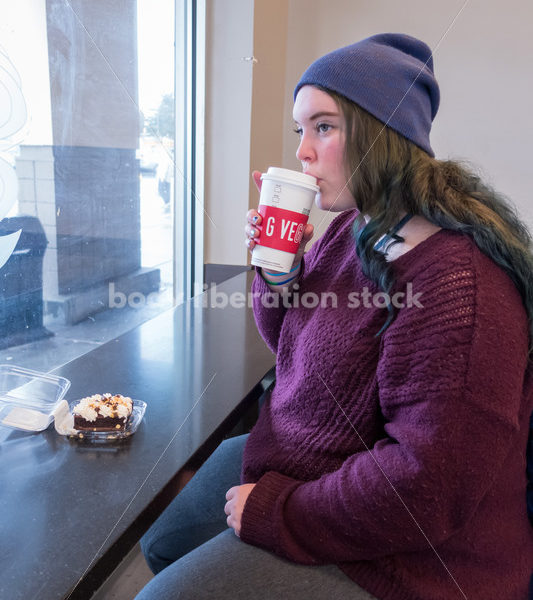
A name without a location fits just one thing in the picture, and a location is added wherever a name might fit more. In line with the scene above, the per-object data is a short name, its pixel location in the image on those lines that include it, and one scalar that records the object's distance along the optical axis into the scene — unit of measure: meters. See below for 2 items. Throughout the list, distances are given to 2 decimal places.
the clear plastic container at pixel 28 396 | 0.75
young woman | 0.56
